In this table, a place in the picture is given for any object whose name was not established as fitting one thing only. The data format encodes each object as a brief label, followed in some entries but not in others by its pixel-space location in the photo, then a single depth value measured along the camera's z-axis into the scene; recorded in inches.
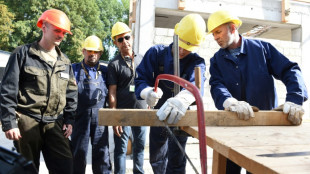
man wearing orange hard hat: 87.1
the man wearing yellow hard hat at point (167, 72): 87.1
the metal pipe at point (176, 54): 72.2
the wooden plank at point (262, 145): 36.1
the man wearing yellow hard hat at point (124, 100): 131.6
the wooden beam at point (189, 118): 60.1
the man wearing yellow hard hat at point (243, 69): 87.5
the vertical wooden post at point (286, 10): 256.2
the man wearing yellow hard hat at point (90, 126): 128.2
